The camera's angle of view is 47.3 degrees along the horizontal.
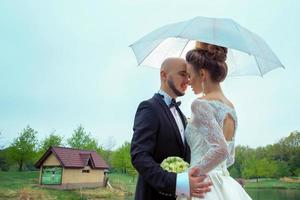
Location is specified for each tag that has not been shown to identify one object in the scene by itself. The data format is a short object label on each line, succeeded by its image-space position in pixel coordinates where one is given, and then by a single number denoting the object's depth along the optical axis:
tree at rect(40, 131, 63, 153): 18.62
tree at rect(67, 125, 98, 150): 19.91
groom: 1.41
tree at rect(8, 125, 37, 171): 16.19
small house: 13.91
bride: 1.44
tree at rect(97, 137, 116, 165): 19.67
